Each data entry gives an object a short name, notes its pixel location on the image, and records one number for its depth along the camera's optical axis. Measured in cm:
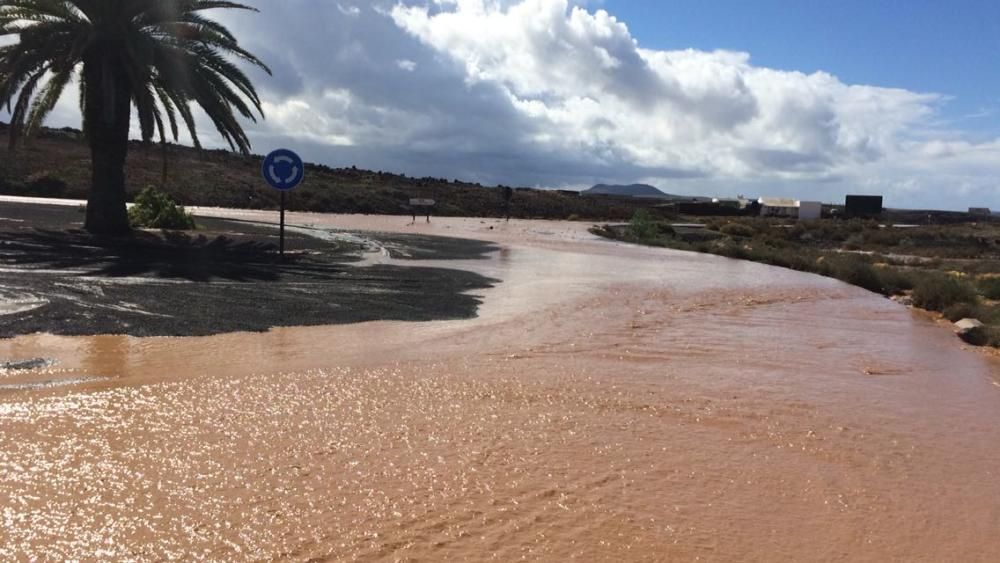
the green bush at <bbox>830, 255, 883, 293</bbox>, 2192
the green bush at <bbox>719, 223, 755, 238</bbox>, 5466
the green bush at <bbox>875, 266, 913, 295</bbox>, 2108
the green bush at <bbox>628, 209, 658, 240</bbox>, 3997
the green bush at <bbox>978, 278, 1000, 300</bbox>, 2134
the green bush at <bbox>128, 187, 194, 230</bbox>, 2066
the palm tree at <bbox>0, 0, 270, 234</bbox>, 1728
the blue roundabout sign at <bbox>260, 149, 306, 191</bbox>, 1581
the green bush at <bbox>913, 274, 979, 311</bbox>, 1684
